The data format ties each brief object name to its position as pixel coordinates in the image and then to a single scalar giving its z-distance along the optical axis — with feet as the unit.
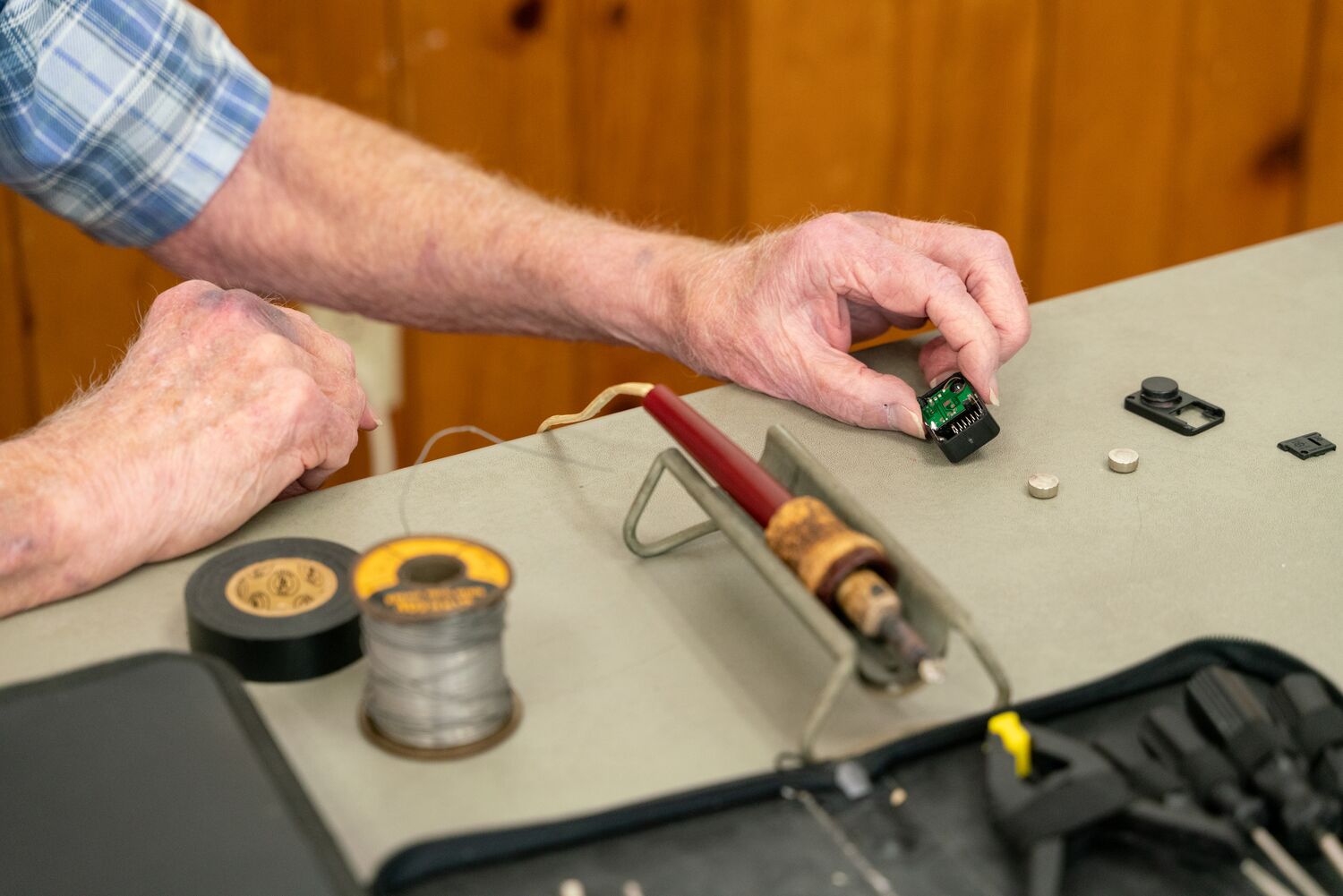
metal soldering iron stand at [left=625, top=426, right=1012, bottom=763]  4.20
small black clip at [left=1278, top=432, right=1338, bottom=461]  4.80
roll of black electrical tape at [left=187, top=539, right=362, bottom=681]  4.33
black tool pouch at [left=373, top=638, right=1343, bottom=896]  4.06
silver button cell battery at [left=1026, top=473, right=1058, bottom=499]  4.70
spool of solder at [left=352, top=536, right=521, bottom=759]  4.14
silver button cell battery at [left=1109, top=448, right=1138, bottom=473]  4.76
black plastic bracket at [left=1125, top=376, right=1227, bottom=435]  4.90
